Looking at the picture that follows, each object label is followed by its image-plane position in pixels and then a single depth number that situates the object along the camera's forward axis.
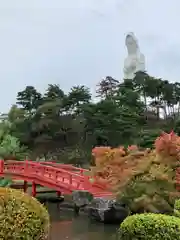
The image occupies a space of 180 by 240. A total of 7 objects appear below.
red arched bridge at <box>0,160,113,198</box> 14.63
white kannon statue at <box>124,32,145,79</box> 46.09
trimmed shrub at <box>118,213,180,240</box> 5.63
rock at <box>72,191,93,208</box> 14.75
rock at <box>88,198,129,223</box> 13.15
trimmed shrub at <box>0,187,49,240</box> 4.90
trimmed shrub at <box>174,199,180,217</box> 7.28
